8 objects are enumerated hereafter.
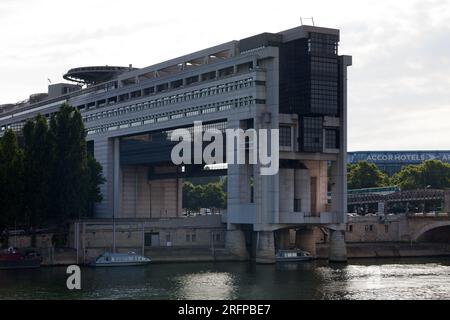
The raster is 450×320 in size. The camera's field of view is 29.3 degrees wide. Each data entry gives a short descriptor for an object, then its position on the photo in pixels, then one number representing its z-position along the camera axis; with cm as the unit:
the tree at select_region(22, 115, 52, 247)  14625
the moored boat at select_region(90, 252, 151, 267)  14225
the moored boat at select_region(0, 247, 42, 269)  13638
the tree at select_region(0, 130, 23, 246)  14338
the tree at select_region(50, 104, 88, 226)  14862
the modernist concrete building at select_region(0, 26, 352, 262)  15138
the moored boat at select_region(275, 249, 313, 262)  15412
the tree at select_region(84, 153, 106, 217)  17312
